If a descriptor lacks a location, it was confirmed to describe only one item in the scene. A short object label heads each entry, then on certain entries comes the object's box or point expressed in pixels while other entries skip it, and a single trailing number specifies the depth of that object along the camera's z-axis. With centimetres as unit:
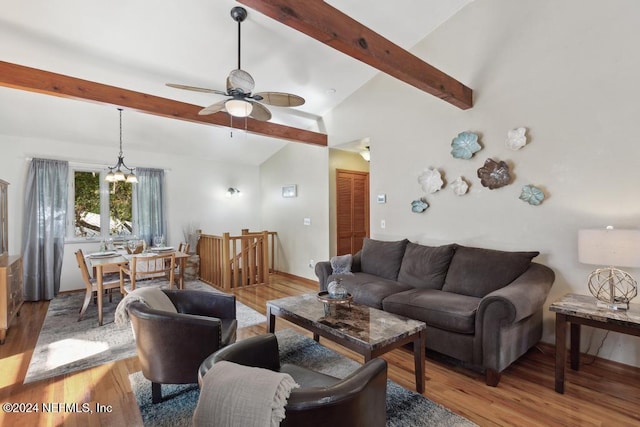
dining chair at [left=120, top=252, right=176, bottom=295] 375
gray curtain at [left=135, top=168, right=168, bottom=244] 578
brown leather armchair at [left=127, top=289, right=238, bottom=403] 201
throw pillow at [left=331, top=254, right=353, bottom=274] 395
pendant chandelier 449
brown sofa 240
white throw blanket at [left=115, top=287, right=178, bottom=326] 214
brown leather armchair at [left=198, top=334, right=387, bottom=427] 110
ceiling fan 259
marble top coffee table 203
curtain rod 488
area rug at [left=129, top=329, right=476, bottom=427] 199
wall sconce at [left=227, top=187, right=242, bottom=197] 688
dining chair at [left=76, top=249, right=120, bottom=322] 360
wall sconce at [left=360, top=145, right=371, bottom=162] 576
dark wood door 571
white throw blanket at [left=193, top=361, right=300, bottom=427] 102
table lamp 218
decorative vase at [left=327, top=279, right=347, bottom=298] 260
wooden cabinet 317
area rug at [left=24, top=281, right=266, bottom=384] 273
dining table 367
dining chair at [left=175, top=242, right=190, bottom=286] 464
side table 211
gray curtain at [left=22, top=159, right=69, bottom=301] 471
